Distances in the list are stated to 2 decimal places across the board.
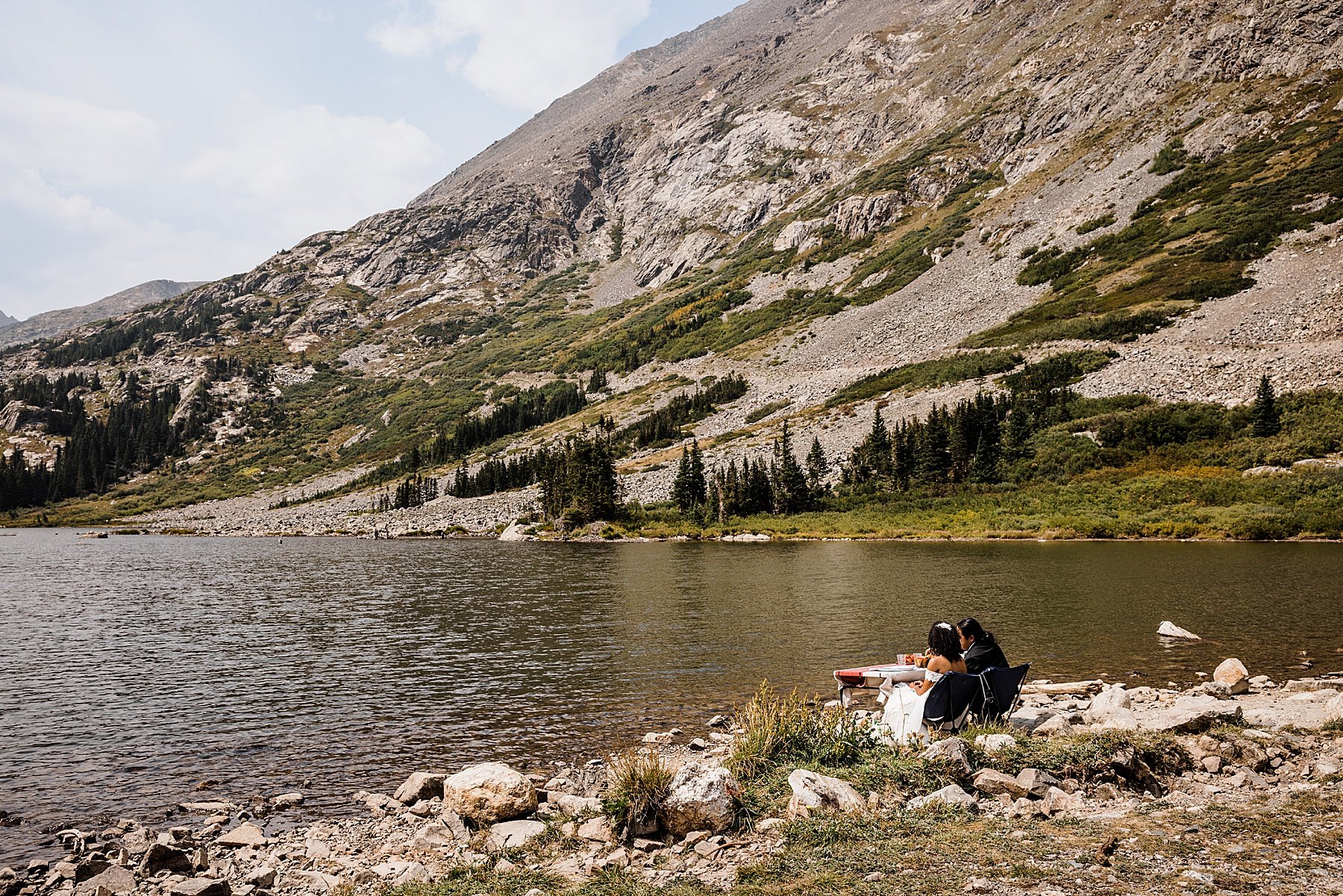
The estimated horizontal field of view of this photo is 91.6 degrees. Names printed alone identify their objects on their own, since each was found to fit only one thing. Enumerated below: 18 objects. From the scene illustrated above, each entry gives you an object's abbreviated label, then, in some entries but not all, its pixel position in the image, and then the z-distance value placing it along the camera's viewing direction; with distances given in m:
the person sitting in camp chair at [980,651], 12.99
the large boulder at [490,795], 10.76
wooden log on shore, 17.09
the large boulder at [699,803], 9.35
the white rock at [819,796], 9.30
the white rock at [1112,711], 12.02
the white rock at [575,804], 10.66
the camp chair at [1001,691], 12.69
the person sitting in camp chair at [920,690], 12.05
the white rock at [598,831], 9.61
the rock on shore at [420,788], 11.91
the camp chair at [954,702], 11.98
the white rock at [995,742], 10.86
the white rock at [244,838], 10.64
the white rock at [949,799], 9.12
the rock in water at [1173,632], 22.83
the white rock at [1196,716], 11.31
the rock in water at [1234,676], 16.06
